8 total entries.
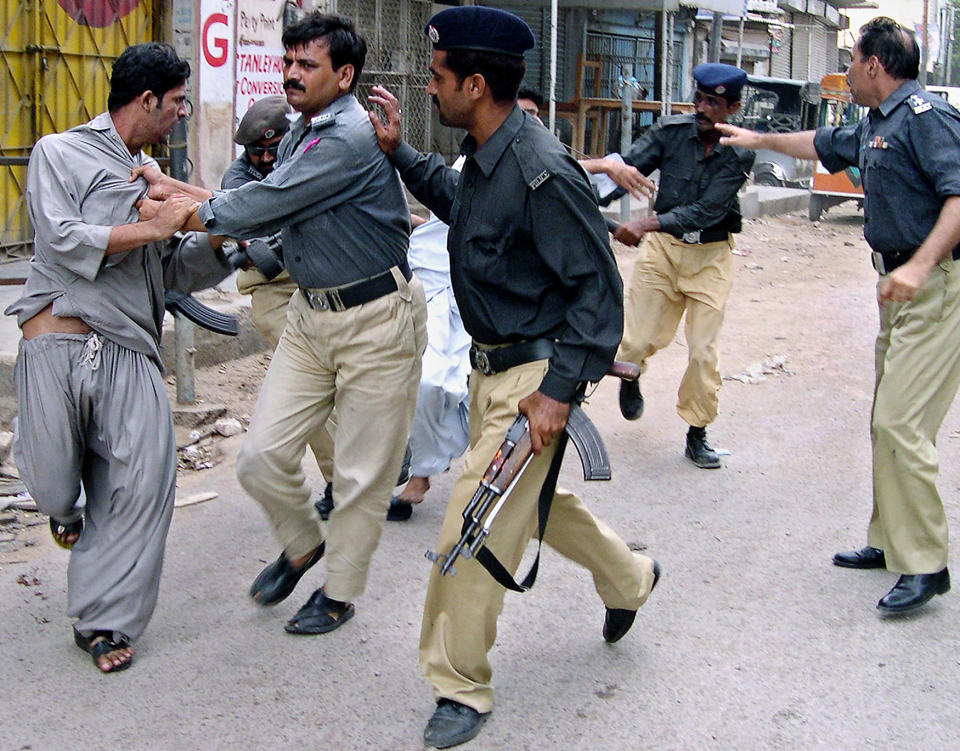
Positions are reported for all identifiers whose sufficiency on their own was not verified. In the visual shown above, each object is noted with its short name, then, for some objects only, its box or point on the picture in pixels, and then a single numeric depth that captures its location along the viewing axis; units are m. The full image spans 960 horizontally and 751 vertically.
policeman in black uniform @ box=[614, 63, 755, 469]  6.00
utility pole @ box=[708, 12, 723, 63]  19.06
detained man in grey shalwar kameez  3.62
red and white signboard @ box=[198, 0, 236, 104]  8.37
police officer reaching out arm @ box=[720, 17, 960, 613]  4.21
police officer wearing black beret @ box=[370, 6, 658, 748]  3.17
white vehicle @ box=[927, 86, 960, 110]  21.14
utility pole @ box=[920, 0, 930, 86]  35.09
